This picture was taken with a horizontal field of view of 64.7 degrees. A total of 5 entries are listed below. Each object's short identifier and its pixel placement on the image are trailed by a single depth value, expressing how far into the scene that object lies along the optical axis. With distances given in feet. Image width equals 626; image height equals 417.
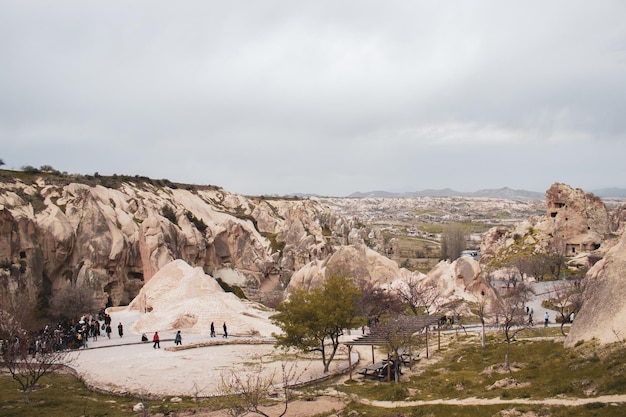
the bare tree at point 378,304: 131.34
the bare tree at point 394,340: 77.30
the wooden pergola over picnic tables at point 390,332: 81.30
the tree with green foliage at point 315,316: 84.07
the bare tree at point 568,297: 106.44
